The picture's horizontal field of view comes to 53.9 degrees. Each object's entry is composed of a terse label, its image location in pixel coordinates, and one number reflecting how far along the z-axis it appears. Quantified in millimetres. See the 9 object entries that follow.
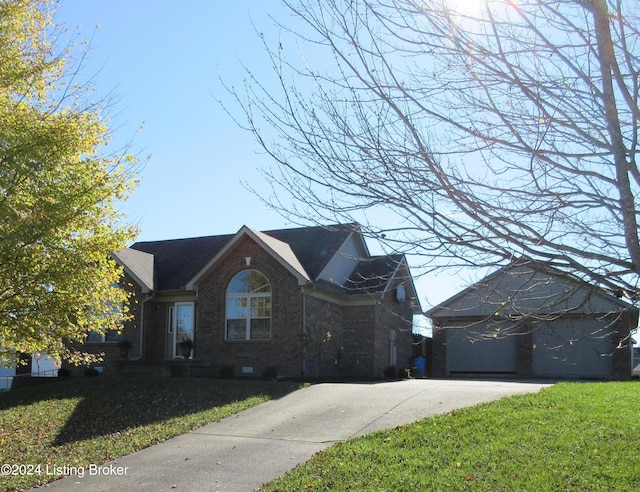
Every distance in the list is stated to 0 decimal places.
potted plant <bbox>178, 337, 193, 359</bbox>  21688
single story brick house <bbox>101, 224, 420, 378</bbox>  20531
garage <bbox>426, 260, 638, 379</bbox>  23766
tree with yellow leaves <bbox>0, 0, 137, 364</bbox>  9656
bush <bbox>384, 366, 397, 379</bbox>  22859
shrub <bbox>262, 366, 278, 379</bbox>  19766
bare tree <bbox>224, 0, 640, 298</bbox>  4445
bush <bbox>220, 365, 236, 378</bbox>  20281
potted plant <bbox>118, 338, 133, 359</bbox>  22562
